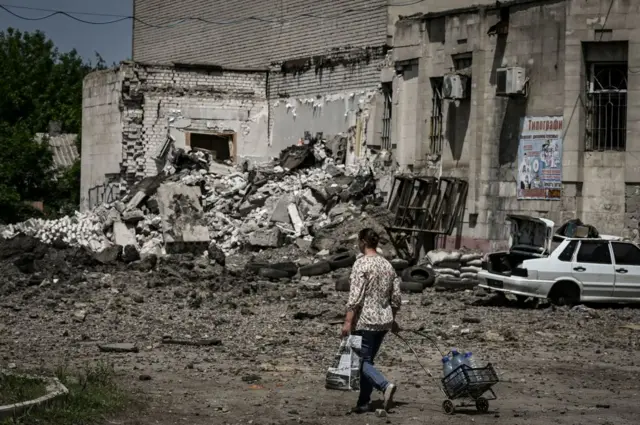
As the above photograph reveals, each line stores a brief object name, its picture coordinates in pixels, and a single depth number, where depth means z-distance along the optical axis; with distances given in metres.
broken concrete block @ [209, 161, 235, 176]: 36.62
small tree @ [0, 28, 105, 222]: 51.44
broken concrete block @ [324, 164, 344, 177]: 33.66
